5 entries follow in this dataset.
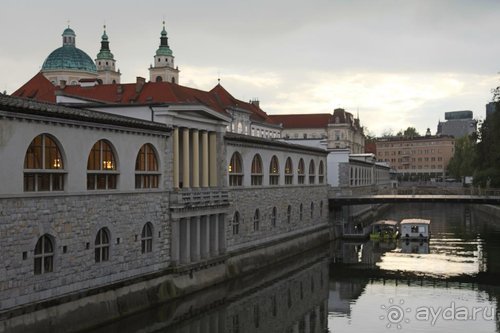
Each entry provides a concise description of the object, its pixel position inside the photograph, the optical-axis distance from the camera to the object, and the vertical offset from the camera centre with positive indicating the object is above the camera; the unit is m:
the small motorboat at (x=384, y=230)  74.19 -5.27
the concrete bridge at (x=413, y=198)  64.40 -1.40
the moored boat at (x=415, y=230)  71.31 -4.96
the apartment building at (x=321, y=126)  153.75 +13.75
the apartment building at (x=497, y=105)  85.43 +10.18
